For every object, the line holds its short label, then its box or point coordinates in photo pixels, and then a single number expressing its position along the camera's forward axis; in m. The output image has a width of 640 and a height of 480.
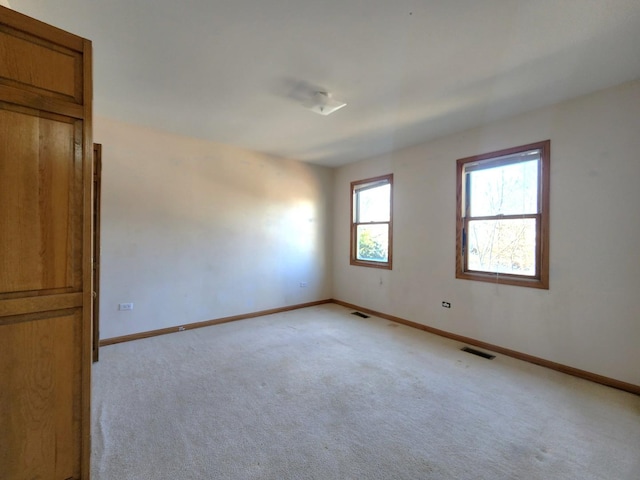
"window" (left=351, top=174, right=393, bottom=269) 4.53
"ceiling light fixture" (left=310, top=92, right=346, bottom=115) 2.57
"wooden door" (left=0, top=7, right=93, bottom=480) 1.08
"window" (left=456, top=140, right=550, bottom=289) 2.92
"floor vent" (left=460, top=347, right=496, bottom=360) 3.06
